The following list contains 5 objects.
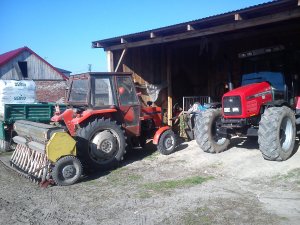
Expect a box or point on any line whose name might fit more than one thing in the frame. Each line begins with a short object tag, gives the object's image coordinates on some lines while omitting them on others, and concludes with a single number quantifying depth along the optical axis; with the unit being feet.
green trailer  25.18
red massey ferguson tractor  17.09
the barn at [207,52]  18.99
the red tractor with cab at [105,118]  18.21
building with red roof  65.76
